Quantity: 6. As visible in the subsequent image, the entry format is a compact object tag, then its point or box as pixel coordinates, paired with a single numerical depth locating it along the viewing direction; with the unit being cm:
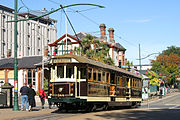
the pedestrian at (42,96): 2356
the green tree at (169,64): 8833
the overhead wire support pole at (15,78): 1997
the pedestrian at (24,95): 1950
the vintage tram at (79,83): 1717
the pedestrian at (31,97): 1941
